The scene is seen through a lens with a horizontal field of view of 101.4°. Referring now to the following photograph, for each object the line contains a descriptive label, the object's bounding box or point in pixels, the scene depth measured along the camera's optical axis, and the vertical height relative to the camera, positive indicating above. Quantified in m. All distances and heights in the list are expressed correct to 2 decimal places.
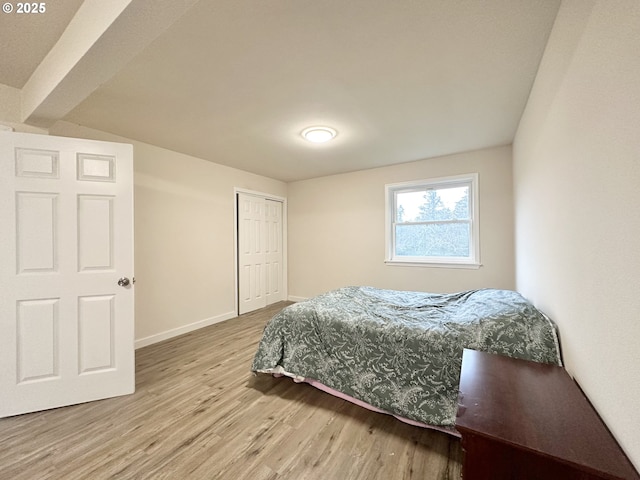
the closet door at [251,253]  4.33 -0.22
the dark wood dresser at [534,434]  0.74 -0.62
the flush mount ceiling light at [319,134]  2.69 +1.13
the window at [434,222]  3.54 +0.26
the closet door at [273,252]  4.86 -0.21
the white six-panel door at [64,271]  1.83 -0.22
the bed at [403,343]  1.57 -0.71
